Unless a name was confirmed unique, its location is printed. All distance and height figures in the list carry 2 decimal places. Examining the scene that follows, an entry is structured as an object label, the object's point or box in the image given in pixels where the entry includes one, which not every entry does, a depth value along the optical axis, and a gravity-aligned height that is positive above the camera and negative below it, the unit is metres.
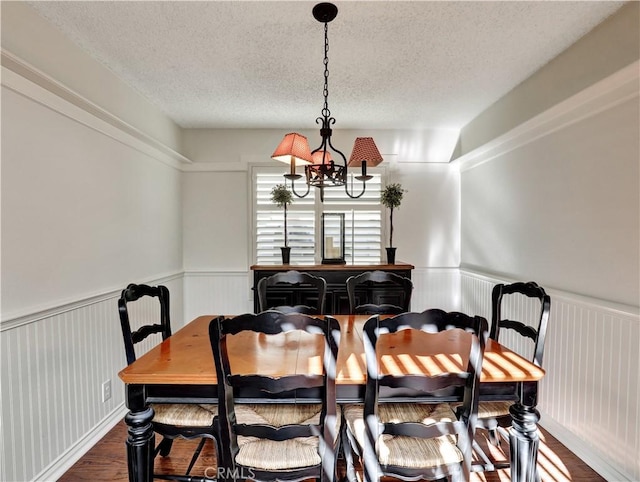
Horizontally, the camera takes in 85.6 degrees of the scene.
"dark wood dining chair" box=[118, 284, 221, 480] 1.64 -0.91
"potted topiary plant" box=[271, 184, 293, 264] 3.69 +0.34
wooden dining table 1.44 -0.63
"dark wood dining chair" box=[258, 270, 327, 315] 3.37 -0.65
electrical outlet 2.50 -1.19
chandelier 1.90 +0.43
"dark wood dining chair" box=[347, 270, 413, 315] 2.42 -0.44
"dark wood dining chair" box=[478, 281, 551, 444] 1.70 -0.56
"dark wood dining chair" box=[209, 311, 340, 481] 1.26 -0.74
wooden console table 3.37 -0.59
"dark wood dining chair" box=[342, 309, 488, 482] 1.28 -0.73
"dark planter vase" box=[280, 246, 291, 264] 3.71 -0.27
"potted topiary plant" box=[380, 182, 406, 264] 3.72 +0.33
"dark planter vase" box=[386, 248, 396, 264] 3.69 -0.27
